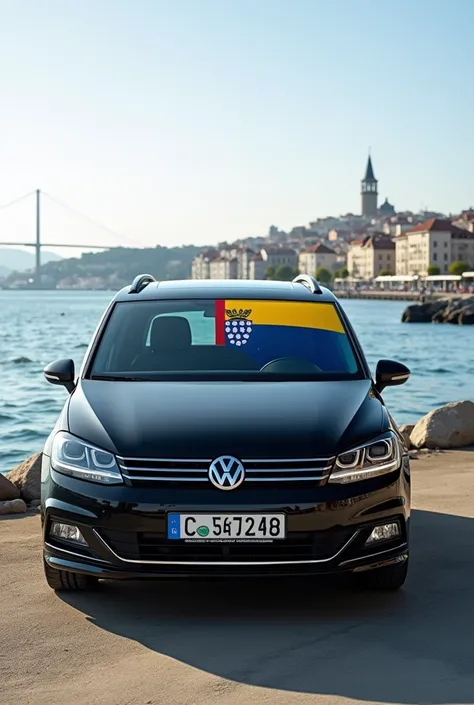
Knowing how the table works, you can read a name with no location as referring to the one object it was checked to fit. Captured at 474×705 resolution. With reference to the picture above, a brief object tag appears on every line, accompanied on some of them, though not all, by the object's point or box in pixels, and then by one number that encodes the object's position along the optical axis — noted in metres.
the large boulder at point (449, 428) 10.73
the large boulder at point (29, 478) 8.22
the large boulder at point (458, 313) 85.75
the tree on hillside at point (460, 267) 144.88
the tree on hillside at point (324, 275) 191.38
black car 4.33
